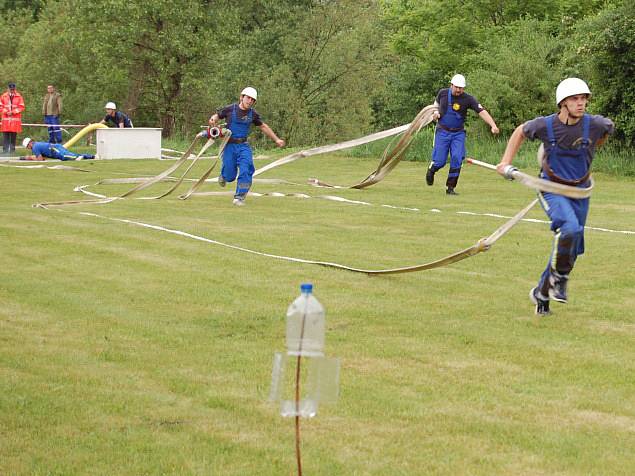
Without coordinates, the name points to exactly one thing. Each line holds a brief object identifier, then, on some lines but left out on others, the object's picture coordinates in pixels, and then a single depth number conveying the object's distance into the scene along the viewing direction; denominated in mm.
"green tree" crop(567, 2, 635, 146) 25953
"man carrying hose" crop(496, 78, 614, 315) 9031
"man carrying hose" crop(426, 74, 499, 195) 20219
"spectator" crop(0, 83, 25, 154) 34688
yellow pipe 32188
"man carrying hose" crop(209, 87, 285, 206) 18516
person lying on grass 31625
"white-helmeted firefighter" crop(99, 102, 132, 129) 32500
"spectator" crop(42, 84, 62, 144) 35344
